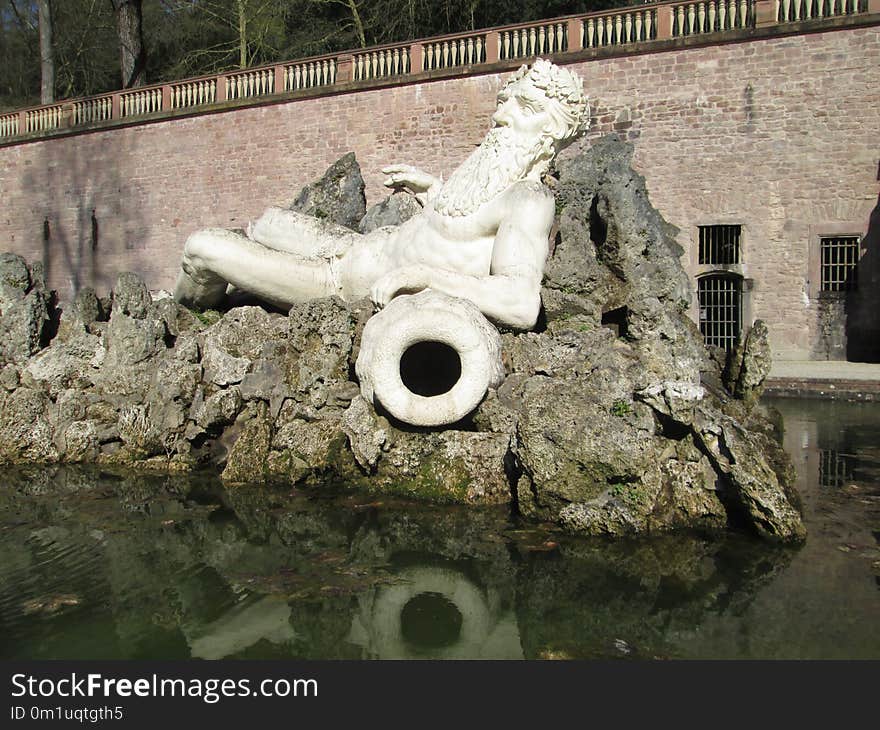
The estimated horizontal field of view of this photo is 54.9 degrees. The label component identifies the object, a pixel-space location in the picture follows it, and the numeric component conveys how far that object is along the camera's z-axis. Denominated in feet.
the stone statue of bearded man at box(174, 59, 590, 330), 15.55
